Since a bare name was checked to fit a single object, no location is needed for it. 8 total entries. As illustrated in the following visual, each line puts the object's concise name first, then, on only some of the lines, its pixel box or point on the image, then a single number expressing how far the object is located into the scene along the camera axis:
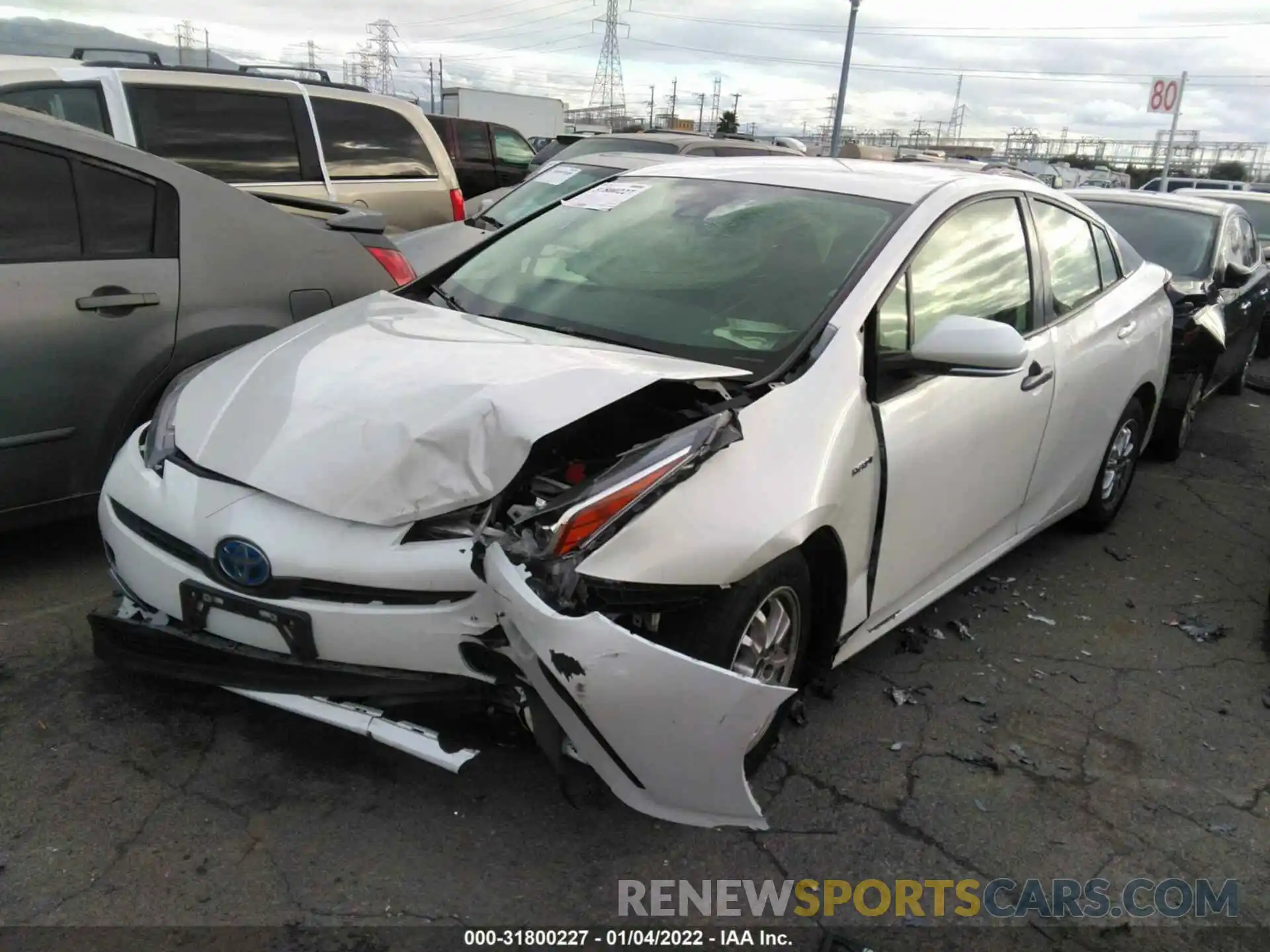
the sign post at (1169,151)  17.36
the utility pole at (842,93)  24.73
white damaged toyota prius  2.22
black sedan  6.08
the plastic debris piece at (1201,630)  3.97
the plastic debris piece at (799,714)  3.11
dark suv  13.55
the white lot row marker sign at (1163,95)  17.42
